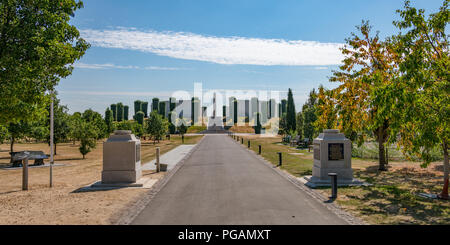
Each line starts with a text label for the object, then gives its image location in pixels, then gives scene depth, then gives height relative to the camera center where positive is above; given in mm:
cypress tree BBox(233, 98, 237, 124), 125625 +6547
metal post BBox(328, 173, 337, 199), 10694 -2154
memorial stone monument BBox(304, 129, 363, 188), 13664 -1456
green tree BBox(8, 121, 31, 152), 24375 -294
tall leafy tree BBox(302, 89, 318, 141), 41103 +413
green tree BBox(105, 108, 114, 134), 71188 +1449
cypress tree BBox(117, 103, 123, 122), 126262 +6276
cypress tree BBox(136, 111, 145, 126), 103062 +3044
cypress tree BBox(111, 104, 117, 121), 127331 +7426
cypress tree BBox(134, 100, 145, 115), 131875 +9251
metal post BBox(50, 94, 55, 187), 13055 -1465
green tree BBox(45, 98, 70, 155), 29500 +157
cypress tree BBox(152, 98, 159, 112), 129350 +9930
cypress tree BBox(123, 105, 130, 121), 134775 +6680
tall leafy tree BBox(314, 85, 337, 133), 18969 +1011
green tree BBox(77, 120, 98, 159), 26812 -877
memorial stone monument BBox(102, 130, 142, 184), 13023 -1609
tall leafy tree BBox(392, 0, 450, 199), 9523 +1324
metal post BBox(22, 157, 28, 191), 12452 -2148
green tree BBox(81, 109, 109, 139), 58328 +2126
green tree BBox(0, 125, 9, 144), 21072 -624
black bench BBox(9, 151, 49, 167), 20531 -2193
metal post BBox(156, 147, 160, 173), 16881 -2370
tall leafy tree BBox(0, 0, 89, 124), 10445 +2717
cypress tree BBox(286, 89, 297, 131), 63194 +2325
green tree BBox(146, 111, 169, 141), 51500 -63
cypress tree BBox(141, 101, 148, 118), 132875 +8421
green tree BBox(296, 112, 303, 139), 47434 +482
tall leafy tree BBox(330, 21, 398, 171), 17703 +2385
